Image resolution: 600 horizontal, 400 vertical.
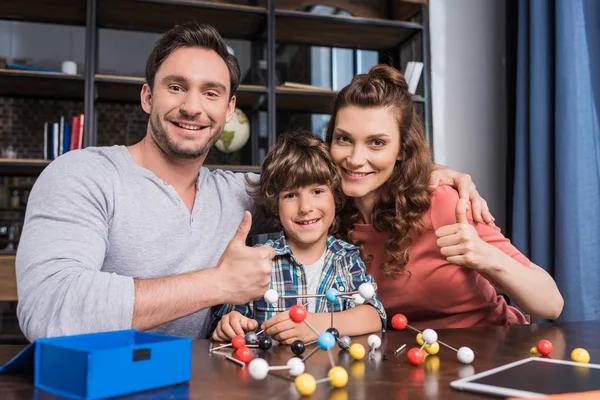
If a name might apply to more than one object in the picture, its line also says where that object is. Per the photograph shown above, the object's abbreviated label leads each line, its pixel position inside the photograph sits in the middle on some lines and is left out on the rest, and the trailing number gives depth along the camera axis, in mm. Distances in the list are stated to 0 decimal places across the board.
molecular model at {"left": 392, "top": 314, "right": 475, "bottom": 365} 898
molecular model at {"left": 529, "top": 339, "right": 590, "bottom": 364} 909
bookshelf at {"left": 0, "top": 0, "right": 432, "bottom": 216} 2879
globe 3178
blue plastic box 685
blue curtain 2525
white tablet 722
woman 1576
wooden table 732
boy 1471
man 1065
